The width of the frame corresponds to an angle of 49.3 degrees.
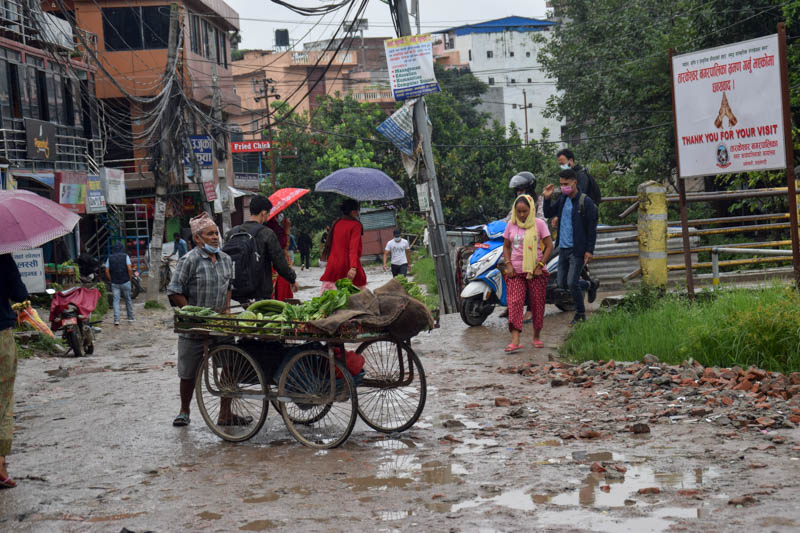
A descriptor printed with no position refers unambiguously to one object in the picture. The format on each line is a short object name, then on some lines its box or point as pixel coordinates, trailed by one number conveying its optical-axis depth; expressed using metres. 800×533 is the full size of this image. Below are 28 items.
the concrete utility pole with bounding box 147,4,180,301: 23.08
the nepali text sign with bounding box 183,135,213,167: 28.94
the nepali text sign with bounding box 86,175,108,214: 28.21
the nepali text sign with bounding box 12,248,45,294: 17.72
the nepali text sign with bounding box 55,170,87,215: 26.50
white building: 80.69
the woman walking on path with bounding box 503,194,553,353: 10.27
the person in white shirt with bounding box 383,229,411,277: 21.08
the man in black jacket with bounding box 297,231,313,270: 40.09
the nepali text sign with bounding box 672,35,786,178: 9.06
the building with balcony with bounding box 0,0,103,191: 25.94
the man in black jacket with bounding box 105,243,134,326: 18.39
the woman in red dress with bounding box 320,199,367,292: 9.84
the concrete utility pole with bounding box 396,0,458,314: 16.72
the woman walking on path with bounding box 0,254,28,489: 5.92
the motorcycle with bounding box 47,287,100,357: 13.85
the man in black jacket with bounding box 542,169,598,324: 11.11
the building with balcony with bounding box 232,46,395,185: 70.81
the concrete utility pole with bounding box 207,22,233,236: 29.52
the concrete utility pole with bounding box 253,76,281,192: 46.34
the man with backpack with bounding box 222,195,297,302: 8.13
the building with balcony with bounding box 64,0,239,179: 36.78
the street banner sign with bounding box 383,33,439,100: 16.17
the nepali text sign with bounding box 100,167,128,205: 29.97
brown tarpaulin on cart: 6.50
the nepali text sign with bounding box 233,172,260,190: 52.34
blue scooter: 12.67
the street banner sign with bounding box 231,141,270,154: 41.62
